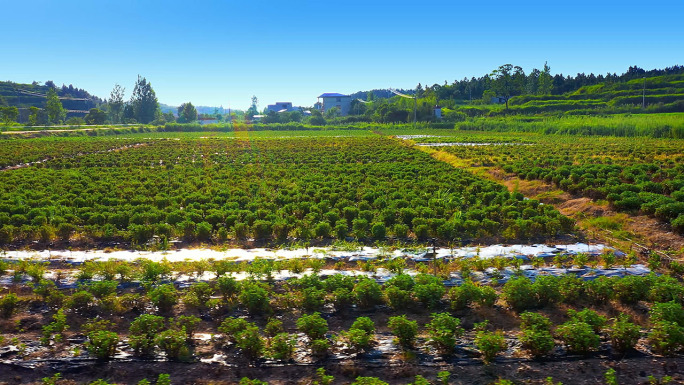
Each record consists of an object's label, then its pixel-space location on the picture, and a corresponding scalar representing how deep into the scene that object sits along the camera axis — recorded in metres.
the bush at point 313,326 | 7.45
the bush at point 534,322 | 7.38
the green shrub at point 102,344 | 7.10
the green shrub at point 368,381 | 5.94
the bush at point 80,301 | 8.61
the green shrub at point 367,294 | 8.72
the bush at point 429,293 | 8.66
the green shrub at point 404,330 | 7.33
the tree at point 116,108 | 133.88
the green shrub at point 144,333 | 7.32
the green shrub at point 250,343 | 7.11
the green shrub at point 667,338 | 6.95
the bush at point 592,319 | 7.40
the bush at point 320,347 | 7.16
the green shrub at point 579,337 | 7.01
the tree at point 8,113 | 81.16
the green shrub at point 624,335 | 7.09
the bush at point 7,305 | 8.59
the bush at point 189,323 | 7.71
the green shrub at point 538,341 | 7.01
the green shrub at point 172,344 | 7.22
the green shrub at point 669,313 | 7.41
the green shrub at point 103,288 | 8.92
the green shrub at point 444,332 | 7.15
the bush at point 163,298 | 8.61
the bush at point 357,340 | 7.10
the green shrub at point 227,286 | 9.09
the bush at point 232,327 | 7.49
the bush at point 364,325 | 7.37
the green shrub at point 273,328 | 7.70
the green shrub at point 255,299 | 8.49
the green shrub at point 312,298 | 8.62
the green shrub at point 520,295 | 8.58
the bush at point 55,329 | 7.58
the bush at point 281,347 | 7.05
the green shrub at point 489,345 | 6.93
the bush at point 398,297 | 8.73
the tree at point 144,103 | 129.75
